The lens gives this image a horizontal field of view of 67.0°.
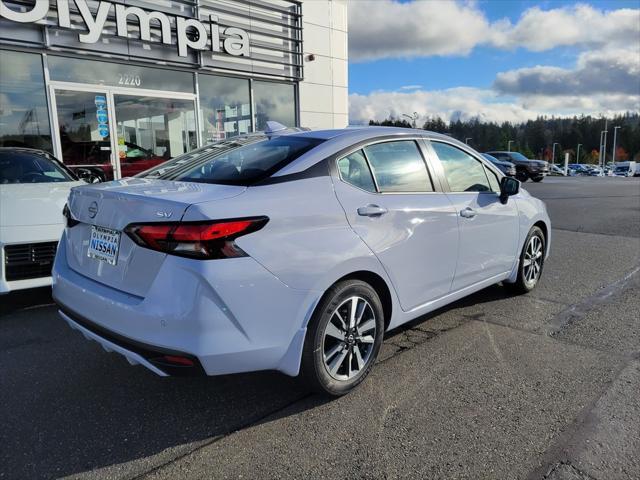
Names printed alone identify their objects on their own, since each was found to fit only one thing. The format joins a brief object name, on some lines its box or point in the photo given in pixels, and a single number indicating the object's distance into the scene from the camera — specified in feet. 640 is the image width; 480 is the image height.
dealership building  28.58
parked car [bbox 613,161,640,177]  175.38
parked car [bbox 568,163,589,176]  210.59
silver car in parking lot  7.48
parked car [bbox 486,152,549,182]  85.25
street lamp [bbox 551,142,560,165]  386.24
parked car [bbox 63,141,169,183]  30.81
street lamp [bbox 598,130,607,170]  325.21
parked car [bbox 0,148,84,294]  13.74
